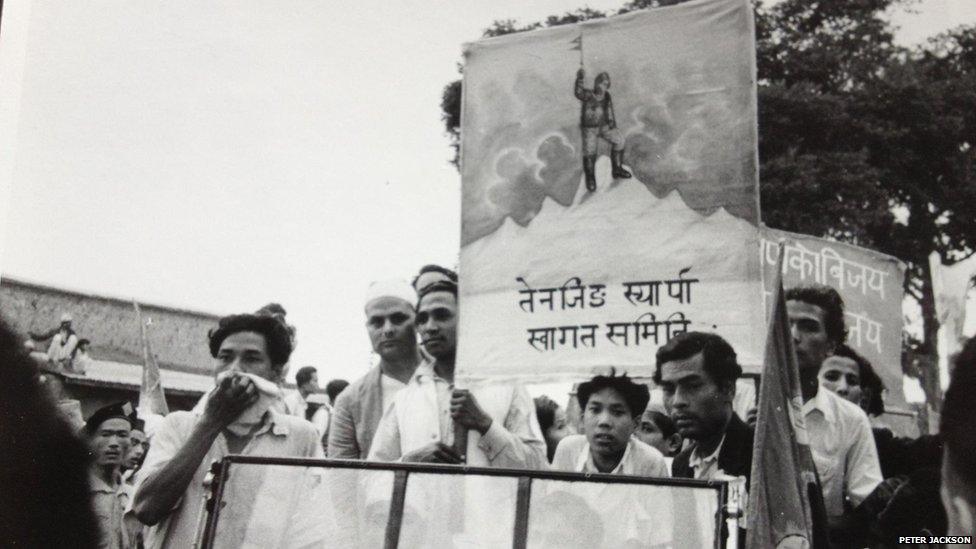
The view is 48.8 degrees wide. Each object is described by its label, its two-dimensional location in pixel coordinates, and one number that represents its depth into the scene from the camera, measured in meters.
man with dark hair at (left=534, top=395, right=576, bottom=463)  4.59
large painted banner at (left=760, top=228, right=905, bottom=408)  5.09
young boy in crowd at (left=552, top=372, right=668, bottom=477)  3.17
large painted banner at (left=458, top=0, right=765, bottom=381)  3.36
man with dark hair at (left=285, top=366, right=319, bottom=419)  6.11
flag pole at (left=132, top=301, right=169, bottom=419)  5.34
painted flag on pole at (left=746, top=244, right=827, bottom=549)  2.07
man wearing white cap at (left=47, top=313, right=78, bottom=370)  7.20
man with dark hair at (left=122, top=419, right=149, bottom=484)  4.41
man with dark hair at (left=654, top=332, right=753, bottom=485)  2.73
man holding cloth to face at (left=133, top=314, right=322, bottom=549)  2.62
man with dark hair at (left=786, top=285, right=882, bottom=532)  2.83
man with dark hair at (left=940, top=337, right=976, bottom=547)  1.00
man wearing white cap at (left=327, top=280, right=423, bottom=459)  3.60
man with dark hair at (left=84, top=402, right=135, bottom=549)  3.61
